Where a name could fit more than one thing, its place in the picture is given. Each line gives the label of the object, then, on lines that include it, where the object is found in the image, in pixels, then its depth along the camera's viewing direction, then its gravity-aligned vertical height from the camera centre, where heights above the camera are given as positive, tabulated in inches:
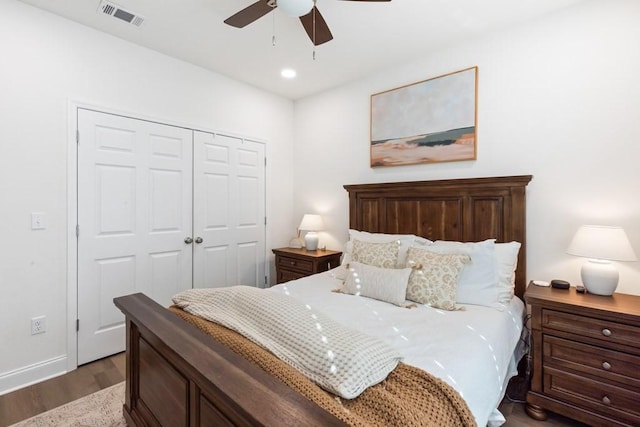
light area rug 74.5 -51.7
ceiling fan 70.6 +48.6
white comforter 51.6 -25.6
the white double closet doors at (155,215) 102.1 -2.7
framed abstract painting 106.7 +33.3
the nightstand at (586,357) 66.5 -33.2
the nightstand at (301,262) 133.4 -23.5
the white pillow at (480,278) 81.7 -18.1
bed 37.9 -22.3
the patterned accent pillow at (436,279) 80.2 -18.2
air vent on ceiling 89.6 +58.3
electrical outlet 92.1 -35.3
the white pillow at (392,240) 98.8 -10.3
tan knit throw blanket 37.8 -24.9
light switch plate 91.3 -4.2
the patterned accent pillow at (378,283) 83.1 -20.3
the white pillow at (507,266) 84.4 -15.6
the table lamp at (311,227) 143.9 -8.2
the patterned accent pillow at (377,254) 96.3 -14.0
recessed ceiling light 130.4 +58.3
